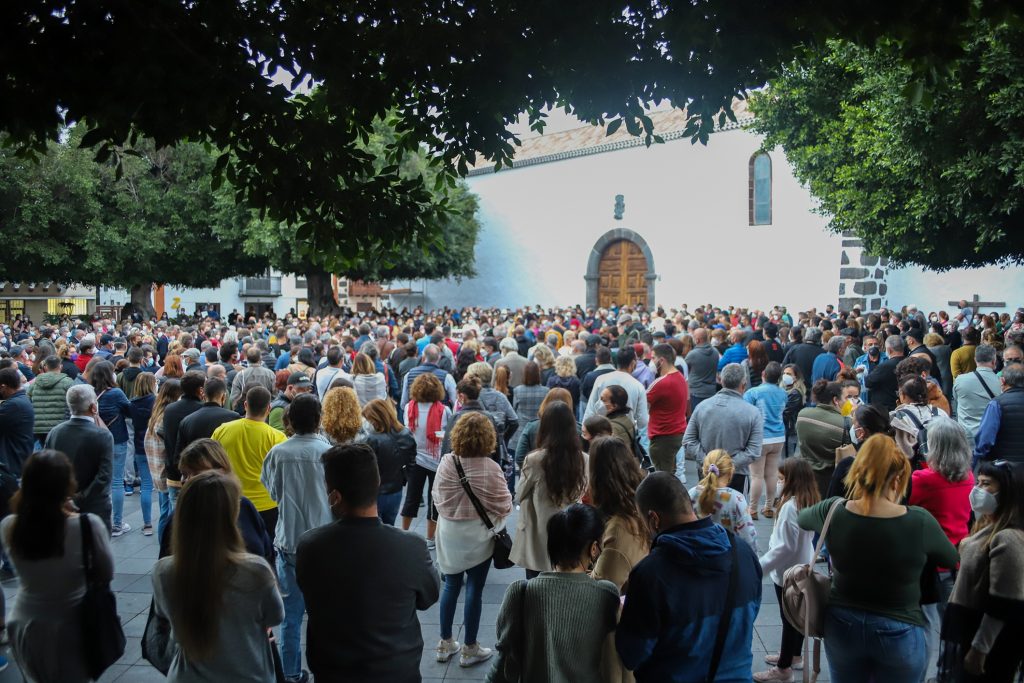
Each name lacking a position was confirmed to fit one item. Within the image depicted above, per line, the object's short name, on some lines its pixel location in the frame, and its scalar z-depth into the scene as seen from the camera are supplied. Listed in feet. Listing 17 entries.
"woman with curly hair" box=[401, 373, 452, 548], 23.99
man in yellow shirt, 19.03
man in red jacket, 26.91
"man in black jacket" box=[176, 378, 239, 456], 20.74
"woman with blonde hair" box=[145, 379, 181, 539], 22.68
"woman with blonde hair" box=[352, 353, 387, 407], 29.50
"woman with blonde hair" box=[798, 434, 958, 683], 12.10
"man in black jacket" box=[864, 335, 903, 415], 30.94
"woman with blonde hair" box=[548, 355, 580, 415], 30.12
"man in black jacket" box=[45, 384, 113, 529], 20.68
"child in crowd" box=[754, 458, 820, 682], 15.51
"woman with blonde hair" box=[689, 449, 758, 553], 15.19
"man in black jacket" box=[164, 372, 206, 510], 22.12
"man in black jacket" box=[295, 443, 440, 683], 11.30
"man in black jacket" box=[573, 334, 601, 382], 35.22
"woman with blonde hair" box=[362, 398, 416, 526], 20.52
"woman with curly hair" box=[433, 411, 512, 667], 17.75
